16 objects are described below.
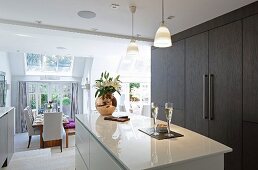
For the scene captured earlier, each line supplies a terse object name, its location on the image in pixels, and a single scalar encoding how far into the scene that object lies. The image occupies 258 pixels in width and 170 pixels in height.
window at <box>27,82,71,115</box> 8.44
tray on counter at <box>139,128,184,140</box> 1.45
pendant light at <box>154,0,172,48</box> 1.88
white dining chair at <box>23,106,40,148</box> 5.41
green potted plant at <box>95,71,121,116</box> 2.52
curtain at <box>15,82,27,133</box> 7.95
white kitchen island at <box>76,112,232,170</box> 1.04
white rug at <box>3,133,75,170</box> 3.39
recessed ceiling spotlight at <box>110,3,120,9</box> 2.40
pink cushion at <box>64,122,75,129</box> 5.84
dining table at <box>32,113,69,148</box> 5.32
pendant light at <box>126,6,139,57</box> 2.51
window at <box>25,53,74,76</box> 7.92
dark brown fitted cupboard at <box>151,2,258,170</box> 2.39
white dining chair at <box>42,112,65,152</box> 4.94
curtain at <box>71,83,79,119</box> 9.00
